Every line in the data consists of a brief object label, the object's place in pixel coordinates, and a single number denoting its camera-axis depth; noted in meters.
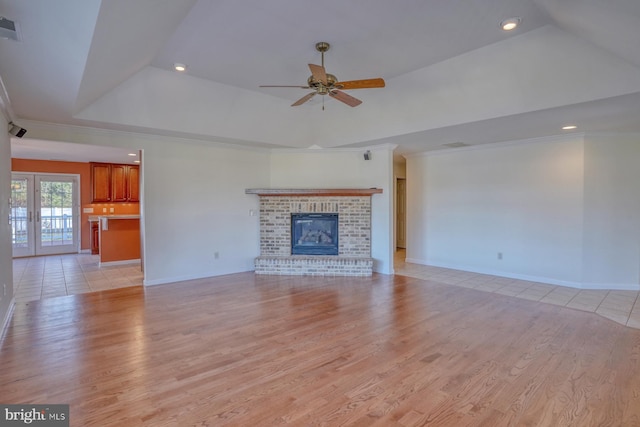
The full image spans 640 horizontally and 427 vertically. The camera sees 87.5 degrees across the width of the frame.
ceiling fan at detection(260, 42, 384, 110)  3.17
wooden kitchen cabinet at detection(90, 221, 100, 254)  8.83
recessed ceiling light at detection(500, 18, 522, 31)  3.05
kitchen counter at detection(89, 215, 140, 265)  7.01
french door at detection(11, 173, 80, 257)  8.19
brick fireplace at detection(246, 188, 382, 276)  6.08
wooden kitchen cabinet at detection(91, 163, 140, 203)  8.54
